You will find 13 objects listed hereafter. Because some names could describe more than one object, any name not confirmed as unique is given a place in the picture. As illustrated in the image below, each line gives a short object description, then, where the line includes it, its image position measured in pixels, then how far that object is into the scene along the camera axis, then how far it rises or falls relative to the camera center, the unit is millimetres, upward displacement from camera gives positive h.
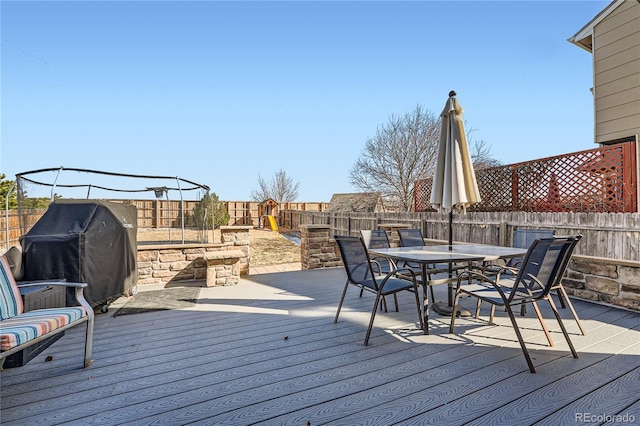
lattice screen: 4402 +473
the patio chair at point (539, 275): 2443 -501
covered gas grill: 3336 -322
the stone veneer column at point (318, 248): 6488 -688
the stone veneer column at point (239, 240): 5934 -439
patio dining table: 3031 -427
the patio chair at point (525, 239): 3738 -338
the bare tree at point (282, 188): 30797 +2659
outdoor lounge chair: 1863 -678
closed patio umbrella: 3549 +541
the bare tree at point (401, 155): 14258 +2698
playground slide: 19609 -452
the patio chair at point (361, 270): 3094 -558
